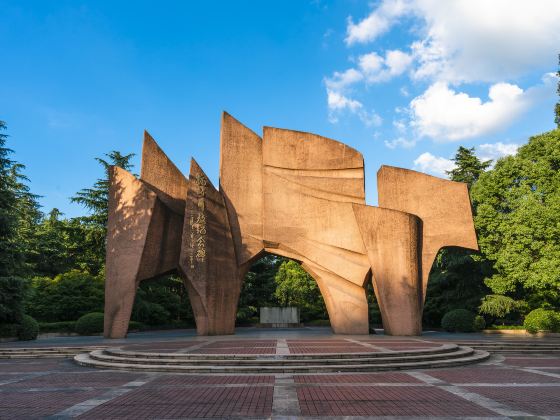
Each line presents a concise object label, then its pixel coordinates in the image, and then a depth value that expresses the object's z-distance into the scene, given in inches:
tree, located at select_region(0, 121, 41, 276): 916.6
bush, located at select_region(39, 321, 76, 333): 1085.4
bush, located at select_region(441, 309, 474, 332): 1041.8
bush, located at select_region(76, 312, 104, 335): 1007.0
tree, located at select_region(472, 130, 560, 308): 978.1
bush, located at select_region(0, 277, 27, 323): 882.8
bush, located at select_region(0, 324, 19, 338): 898.7
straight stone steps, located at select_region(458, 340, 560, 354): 644.1
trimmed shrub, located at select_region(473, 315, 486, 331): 1083.3
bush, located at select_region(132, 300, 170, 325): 1289.4
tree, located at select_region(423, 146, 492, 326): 1190.9
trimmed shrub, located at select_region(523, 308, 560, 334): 935.7
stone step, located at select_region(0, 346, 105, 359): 631.8
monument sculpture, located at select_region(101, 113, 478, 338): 848.9
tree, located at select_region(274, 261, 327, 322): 1571.1
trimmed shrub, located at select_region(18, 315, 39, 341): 927.0
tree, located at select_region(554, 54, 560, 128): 1101.1
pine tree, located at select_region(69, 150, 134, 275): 1503.4
